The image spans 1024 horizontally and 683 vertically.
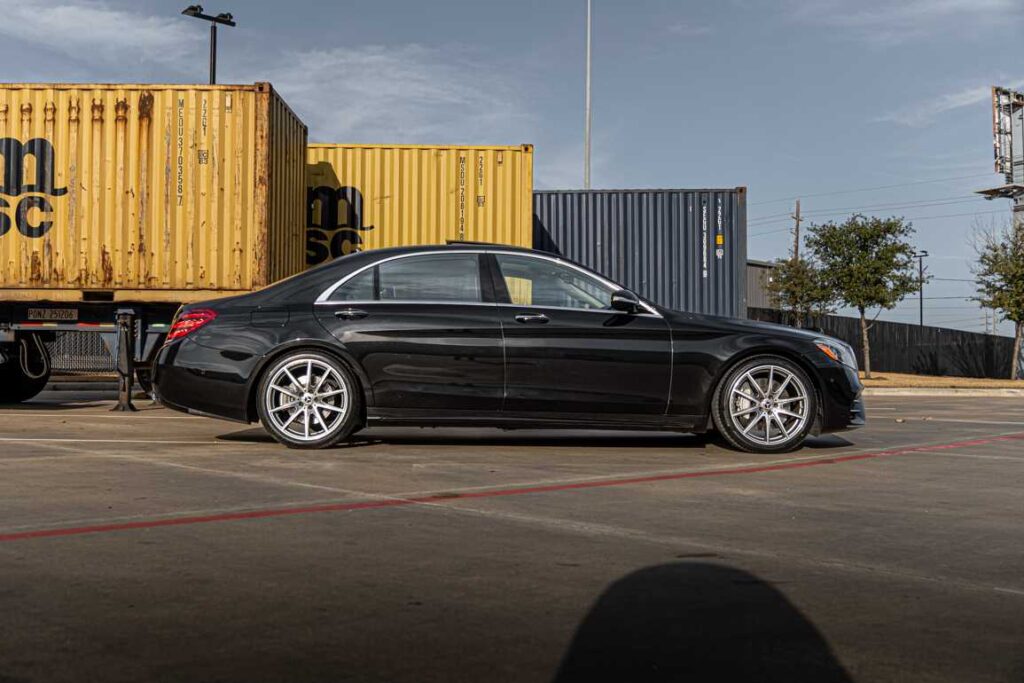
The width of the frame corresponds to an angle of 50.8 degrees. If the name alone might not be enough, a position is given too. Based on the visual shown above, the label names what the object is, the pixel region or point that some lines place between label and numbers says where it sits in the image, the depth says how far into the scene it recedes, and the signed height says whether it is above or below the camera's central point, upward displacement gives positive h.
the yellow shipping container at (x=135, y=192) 11.93 +1.81
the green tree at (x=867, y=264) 36.31 +3.23
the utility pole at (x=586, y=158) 36.39 +6.71
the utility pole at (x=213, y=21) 21.88 +6.80
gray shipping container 18.61 +2.06
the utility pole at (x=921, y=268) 79.06 +6.93
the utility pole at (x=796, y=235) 56.66 +6.51
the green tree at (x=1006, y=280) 38.50 +2.89
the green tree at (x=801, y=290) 38.81 +2.56
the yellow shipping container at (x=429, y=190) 15.99 +2.48
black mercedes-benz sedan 7.56 -0.03
